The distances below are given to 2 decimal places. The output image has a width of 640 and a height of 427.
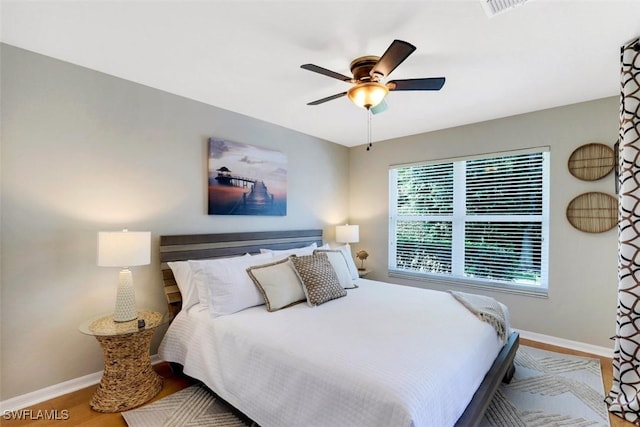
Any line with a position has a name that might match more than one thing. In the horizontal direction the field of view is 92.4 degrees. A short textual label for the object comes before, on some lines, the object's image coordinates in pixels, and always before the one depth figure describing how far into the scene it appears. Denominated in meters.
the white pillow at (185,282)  2.53
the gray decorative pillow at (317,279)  2.58
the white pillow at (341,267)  3.06
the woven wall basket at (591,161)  2.93
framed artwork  3.17
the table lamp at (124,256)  2.14
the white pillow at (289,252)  3.09
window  3.41
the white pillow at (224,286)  2.33
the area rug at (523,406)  1.99
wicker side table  2.10
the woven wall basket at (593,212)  2.93
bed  1.41
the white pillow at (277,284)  2.46
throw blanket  2.22
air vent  1.63
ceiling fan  2.00
